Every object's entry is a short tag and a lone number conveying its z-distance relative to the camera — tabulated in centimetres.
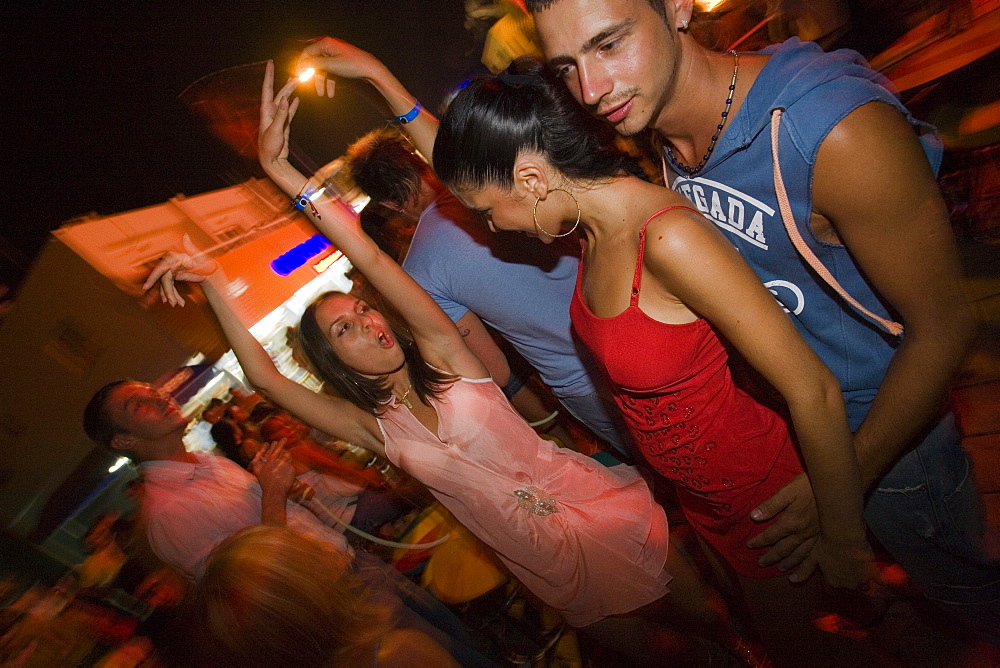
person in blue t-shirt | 181
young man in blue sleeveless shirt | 87
